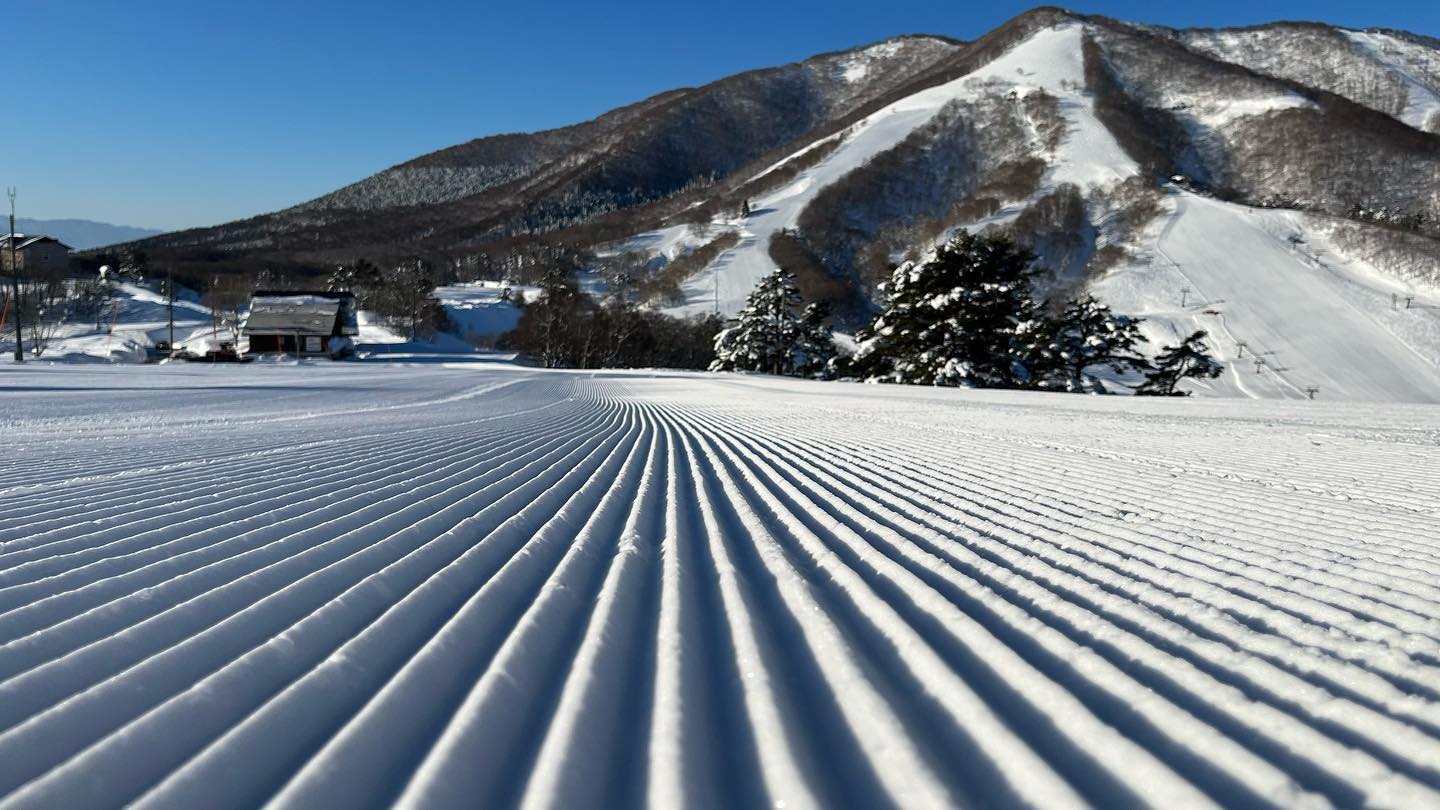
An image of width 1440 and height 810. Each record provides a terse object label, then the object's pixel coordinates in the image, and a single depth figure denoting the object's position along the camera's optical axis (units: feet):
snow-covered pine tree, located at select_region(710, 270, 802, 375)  115.44
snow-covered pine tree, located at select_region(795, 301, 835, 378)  112.16
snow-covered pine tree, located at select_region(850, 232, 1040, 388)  69.51
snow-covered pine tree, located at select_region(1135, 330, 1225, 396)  75.20
